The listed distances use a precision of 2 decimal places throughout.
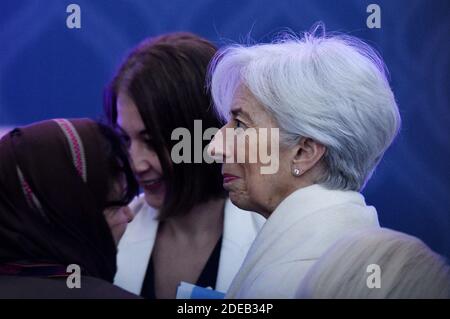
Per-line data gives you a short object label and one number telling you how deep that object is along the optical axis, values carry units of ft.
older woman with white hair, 9.45
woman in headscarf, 9.24
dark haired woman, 10.08
